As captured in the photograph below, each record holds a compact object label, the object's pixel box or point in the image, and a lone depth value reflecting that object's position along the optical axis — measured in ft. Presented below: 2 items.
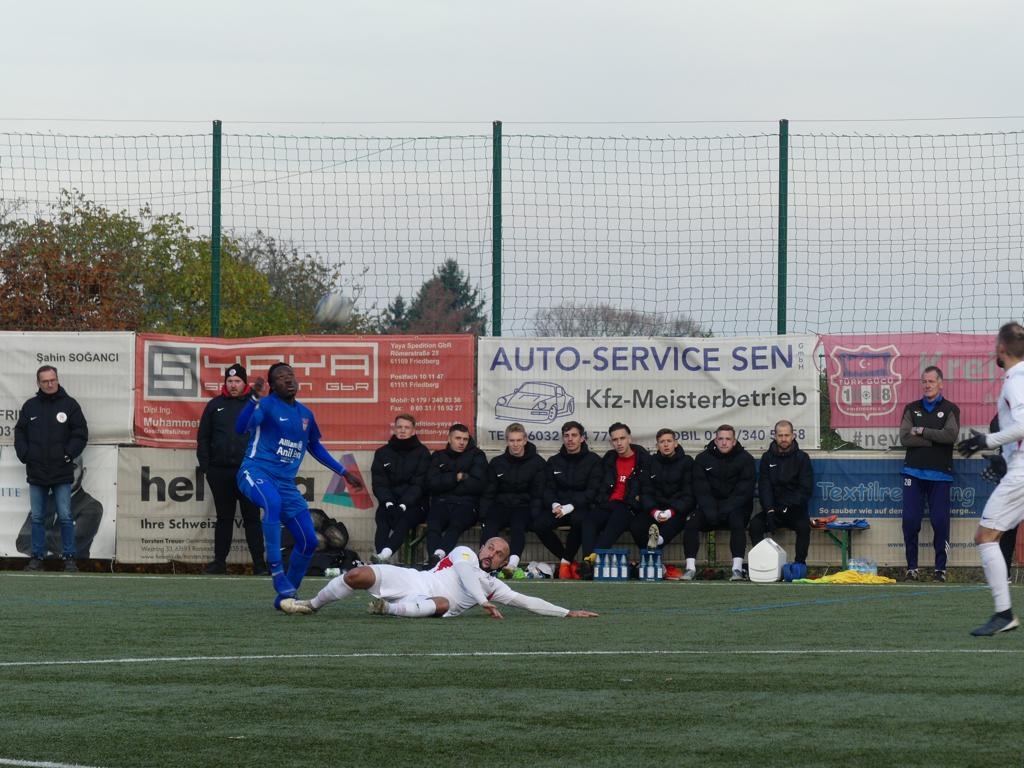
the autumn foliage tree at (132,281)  140.56
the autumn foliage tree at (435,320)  241.14
